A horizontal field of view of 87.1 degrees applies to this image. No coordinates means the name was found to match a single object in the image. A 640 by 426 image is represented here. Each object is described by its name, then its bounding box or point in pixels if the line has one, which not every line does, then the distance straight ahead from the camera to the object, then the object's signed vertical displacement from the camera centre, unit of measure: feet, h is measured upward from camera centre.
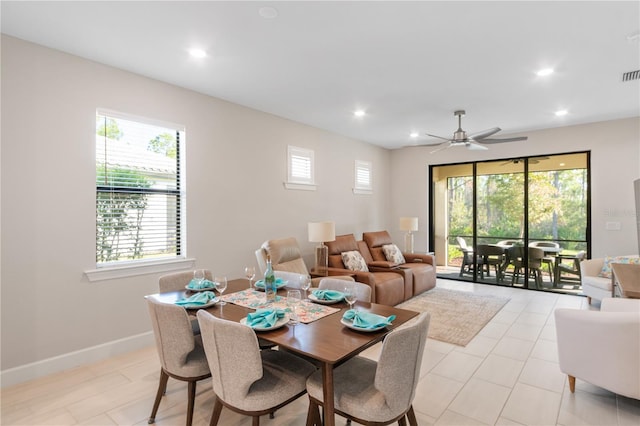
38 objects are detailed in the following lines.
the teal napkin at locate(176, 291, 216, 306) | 7.41 -2.00
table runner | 6.88 -2.11
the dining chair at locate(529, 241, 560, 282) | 19.02 -2.37
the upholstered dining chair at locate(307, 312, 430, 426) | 5.06 -2.91
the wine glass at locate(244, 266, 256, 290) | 8.58 -1.59
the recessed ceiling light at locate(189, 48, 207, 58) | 9.60 +4.60
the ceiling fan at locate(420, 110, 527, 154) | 14.58 +3.16
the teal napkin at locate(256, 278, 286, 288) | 8.94 -1.95
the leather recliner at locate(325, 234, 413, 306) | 14.73 -3.03
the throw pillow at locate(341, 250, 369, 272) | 16.33 -2.46
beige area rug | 12.52 -4.50
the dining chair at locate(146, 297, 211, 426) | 6.41 -2.66
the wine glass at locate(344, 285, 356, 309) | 6.91 -1.74
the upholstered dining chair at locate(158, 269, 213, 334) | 8.97 -1.93
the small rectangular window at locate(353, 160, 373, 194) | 21.45 +2.20
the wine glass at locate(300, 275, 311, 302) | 8.03 -1.78
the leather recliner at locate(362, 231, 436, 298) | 17.79 -2.92
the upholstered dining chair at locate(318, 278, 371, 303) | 8.03 -1.89
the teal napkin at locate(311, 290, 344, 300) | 7.84 -1.97
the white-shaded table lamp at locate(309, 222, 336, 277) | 15.28 -0.99
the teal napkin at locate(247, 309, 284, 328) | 6.06 -1.98
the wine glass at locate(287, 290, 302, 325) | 7.33 -2.00
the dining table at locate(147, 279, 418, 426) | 5.13 -2.13
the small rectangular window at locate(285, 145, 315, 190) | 16.76 +2.21
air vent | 11.09 +4.56
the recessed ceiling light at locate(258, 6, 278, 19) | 7.62 +4.60
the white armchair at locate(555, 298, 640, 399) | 7.22 -3.12
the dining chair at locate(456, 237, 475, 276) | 21.94 -2.94
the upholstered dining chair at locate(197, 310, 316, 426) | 5.28 -2.72
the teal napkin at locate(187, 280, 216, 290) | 8.71 -1.93
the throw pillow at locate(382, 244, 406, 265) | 19.02 -2.46
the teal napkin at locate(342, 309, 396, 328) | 5.99 -1.99
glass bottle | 7.88 -1.73
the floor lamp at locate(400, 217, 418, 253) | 21.40 -0.99
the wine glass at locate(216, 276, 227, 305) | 7.97 -1.75
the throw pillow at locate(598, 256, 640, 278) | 14.31 -2.17
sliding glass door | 18.52 -0.53
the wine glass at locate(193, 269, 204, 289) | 9.02 -1.74
